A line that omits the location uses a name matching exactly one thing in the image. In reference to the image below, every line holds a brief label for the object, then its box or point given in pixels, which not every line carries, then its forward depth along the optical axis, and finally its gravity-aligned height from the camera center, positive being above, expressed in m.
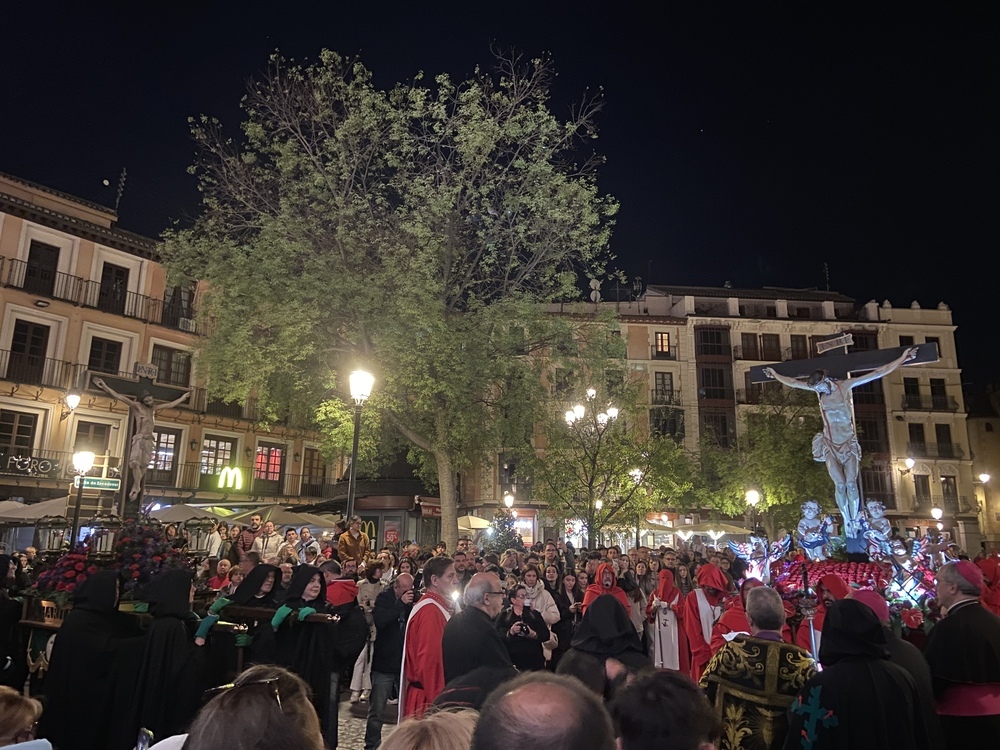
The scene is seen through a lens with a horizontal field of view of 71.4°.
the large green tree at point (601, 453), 20.00 +2.39
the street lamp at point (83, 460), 16.95 +1.07
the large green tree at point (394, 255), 17.69 +6.66
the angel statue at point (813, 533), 14.92 -0.33
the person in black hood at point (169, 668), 5.45 -1.27
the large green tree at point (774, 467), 40.69 +2.94
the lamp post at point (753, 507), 28.60 +0.58
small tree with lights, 20.42 -0.71
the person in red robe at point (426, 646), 5.51 -1.07
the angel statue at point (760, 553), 14.14 -0.83
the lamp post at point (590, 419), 21.88 +3.20
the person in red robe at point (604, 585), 9.07 -0.92
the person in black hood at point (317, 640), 6.33 -1.21
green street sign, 13.24 +0.40
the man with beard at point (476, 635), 4.53 -0.80
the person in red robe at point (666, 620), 10.22 -1.52
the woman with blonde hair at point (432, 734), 1.89 -0.60
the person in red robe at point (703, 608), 8.55 -1.15
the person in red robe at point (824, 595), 6.30 -0.69
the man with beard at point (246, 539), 13.73 -0.62
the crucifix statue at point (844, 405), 15.26 +2.55
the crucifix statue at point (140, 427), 13.53 +1.58
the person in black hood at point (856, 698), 3.55 -0.91
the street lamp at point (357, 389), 11.62 +2.00
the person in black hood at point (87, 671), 5.57 -1.33
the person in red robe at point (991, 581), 10.77 -0.96
